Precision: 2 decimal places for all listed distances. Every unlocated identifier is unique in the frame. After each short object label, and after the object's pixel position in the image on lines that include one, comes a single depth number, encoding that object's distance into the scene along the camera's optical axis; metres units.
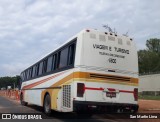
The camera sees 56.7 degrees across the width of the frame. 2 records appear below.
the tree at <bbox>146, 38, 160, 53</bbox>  42.00
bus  5.40
